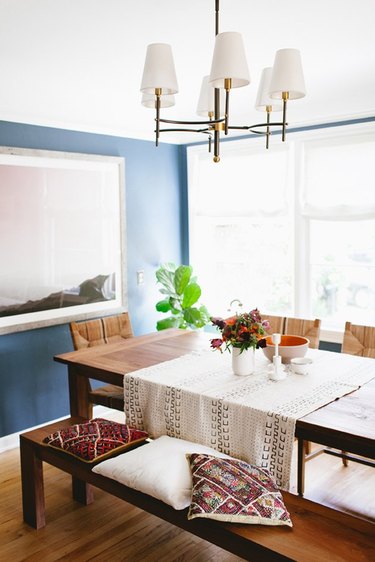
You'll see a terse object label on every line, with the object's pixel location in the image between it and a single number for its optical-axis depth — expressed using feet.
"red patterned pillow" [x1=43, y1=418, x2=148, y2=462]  8.23
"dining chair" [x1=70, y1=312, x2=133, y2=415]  10.93
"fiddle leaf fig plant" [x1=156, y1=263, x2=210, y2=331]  15.52
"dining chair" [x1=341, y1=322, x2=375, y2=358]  10.89
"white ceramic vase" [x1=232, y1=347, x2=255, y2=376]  9.18
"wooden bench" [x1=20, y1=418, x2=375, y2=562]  5.91
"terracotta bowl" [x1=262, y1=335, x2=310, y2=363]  9.50
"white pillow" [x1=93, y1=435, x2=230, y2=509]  6.90
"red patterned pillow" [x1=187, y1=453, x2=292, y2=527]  6.36
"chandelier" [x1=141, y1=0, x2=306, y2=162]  6.75
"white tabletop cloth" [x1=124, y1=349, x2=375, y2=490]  7.51
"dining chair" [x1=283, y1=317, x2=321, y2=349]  11.48
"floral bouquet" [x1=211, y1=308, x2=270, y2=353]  8.85
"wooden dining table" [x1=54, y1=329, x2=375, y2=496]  6.81
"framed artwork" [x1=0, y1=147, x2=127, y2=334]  12.73
